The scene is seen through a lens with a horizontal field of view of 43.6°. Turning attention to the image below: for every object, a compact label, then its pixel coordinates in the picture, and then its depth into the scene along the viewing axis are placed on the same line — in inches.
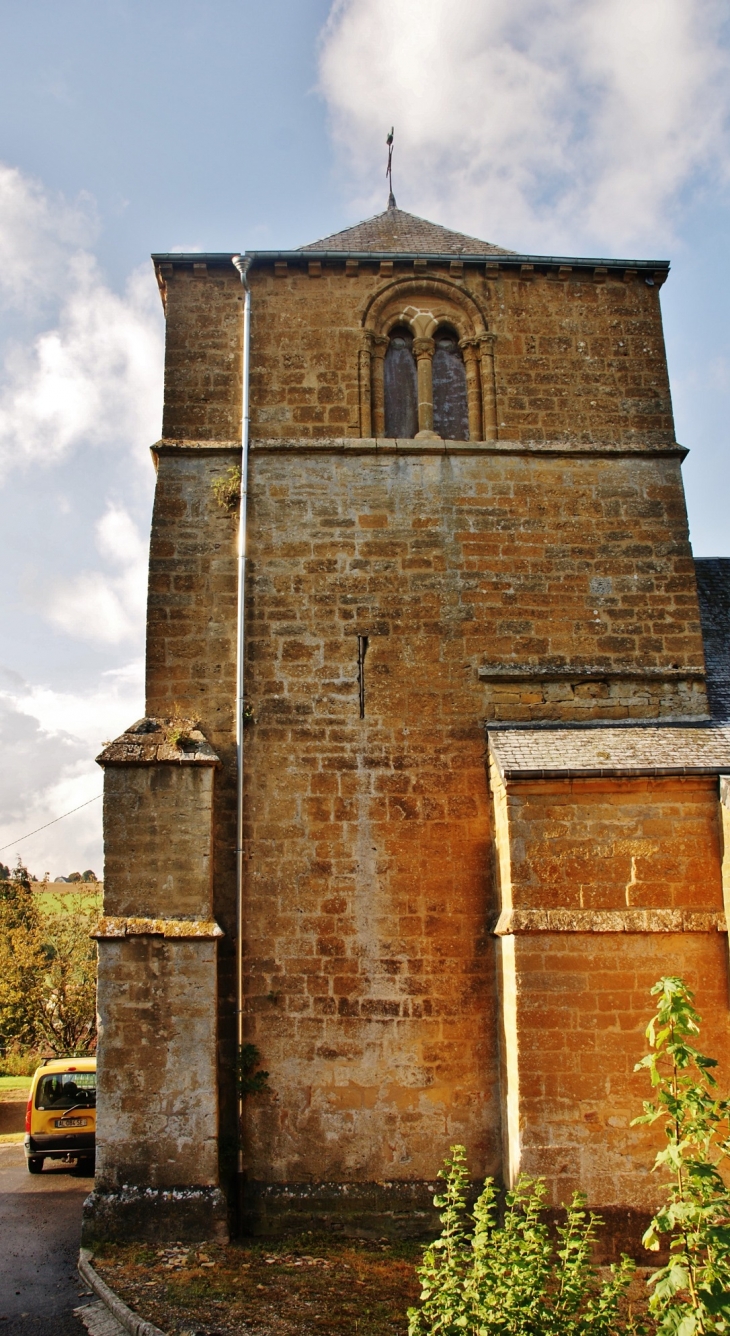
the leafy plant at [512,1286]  182.1
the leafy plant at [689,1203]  167.6
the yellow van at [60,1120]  452.1
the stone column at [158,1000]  293.1
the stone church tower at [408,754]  296.7
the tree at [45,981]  728.3
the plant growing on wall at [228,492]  369.4
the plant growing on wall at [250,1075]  317.1
